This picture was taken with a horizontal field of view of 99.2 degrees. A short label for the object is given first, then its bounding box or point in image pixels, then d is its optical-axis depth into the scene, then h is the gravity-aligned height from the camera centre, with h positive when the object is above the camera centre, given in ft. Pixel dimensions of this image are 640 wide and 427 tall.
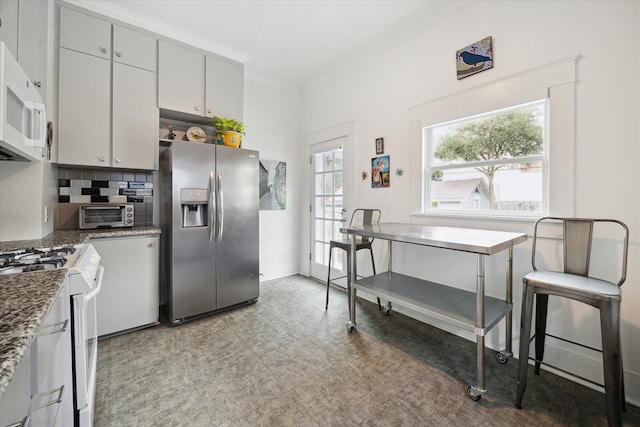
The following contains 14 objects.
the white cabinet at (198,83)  9.34 +4.76
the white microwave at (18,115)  4.02 +1.72
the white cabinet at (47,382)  2.16 -1.71
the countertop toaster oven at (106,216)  8.21 -0.15
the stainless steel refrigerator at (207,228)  8.65 -0.56
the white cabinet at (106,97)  7.79 +3.49
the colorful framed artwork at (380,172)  10.02 +1.56
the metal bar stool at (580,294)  4.42 -1.38
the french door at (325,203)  12.09 +0.48
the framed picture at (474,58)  7.34 +4.36
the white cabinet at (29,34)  5.73 +3.98
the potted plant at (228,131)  10.16 +3.05
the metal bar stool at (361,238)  9.16 -0.90
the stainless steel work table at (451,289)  5.51 -2.08
